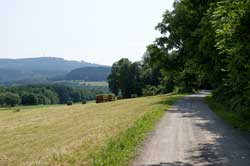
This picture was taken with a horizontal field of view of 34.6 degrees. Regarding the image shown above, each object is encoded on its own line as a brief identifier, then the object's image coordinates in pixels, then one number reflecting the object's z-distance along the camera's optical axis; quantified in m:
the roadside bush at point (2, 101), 129.88
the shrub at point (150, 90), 96.94
